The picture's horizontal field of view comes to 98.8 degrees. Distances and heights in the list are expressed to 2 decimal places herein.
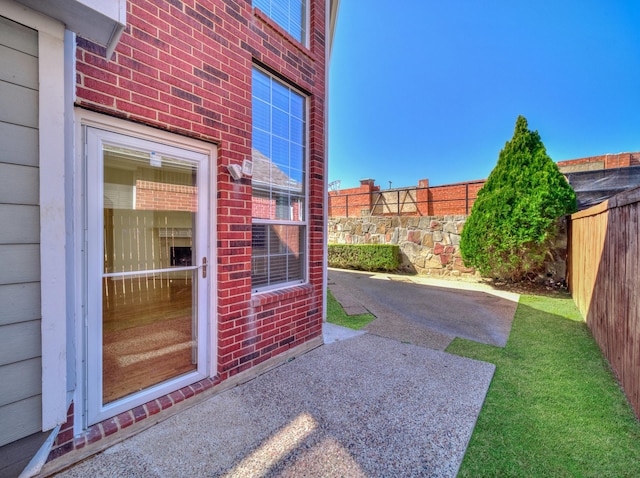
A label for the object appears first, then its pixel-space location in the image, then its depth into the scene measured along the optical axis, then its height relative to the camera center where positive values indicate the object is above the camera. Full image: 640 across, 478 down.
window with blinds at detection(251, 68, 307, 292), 2.91 +0.57
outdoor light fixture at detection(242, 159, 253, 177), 2.54 +0.62
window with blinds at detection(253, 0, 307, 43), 3.04 +2.60
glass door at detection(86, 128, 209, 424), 1.84 -0.21
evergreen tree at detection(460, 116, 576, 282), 6.38 +0.64
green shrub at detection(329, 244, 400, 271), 9.80 -0.83
